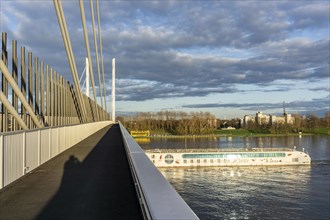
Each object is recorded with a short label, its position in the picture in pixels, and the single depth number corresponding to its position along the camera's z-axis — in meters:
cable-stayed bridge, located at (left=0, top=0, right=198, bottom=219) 4.24
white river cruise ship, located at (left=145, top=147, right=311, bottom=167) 52.31
